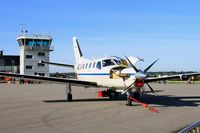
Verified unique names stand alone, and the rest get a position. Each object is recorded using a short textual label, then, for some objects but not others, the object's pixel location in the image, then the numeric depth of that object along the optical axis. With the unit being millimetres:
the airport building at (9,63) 108562
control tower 78688
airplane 19031
